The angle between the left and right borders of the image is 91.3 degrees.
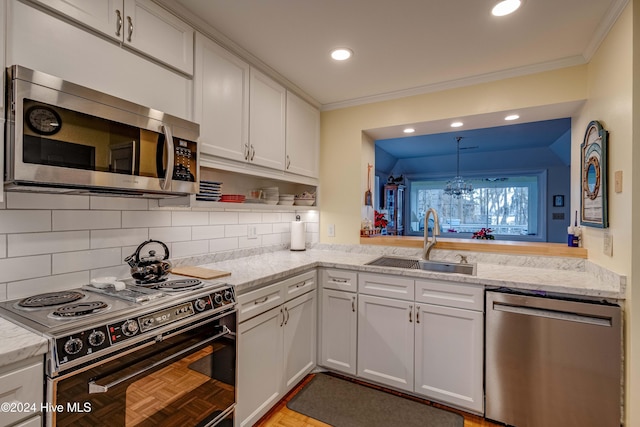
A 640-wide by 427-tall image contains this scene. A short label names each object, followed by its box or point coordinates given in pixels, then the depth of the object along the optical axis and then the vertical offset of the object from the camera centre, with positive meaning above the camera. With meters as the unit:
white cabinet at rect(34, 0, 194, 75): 1.34 +0.91
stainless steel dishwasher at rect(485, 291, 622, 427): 1.68 -0.83
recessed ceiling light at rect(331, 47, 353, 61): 2.13 +1.12
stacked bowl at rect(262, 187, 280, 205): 2.73 +0.18
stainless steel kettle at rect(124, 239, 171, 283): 1.60 -0.29
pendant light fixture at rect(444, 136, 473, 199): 5.63 +0.51
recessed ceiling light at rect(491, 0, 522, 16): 1.63 +1.11
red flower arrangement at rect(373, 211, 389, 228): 3.24 -0.06
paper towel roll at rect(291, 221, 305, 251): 3.06 -0.21
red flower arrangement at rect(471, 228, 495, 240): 3.18 -0.20
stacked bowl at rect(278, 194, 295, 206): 2.80 +0.13
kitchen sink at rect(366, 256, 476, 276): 2.49 -0.41
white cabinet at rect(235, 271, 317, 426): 1.78 -0.85
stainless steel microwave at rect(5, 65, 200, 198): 1.11 +0.30
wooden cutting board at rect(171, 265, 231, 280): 1.82 -0.36
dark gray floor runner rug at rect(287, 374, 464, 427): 1.96 -1.29
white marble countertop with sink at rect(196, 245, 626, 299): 1.75 -0.39
